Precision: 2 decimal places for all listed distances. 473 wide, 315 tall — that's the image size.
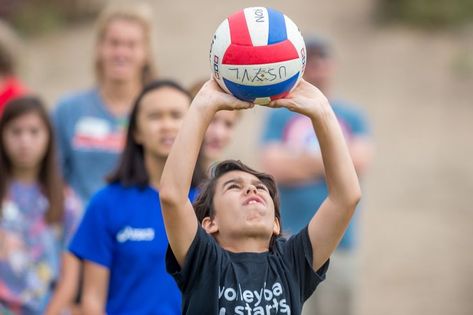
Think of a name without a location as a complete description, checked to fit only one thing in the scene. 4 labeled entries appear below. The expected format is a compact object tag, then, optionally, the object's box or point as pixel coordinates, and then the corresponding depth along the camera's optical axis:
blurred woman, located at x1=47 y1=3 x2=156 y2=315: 16.62
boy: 9.55
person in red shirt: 17.84
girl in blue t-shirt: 12.28
